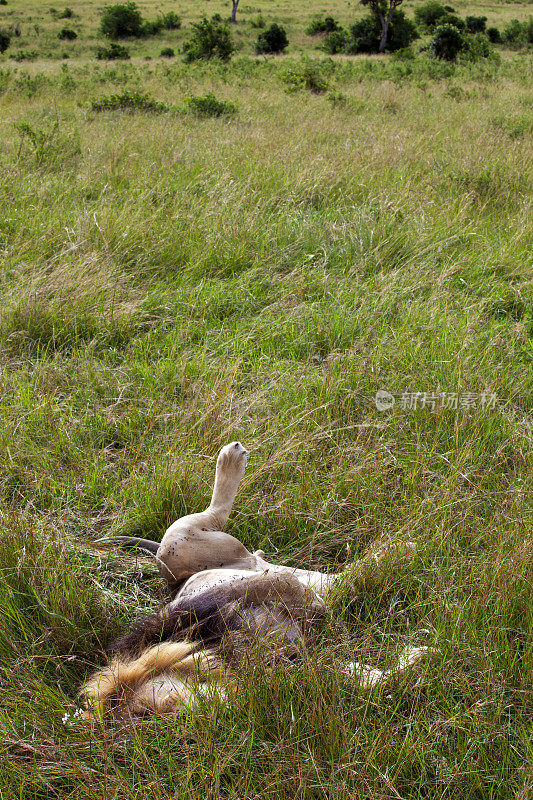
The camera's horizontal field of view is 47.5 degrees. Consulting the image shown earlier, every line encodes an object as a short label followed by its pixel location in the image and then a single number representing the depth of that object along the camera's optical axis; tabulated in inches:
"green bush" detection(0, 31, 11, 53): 1047.6
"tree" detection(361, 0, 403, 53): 963.2
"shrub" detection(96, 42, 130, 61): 875.4
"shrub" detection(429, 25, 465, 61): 673.0
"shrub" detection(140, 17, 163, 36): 1355.8
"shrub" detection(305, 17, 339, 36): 1278.3
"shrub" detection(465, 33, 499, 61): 634.7
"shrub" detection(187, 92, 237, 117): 333.1
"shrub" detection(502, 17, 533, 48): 969.5
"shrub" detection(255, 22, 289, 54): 1090.7
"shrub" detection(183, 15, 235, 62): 648.1
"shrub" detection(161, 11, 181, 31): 1407.5
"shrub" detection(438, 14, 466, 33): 882.9
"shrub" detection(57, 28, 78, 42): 1333.0
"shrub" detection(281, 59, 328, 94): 442.0
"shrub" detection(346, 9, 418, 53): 949.8
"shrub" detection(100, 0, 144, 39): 1320.6
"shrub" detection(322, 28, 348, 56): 979.3
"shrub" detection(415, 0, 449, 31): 1125.7
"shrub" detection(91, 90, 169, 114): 347.6
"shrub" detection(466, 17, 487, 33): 1180.5
